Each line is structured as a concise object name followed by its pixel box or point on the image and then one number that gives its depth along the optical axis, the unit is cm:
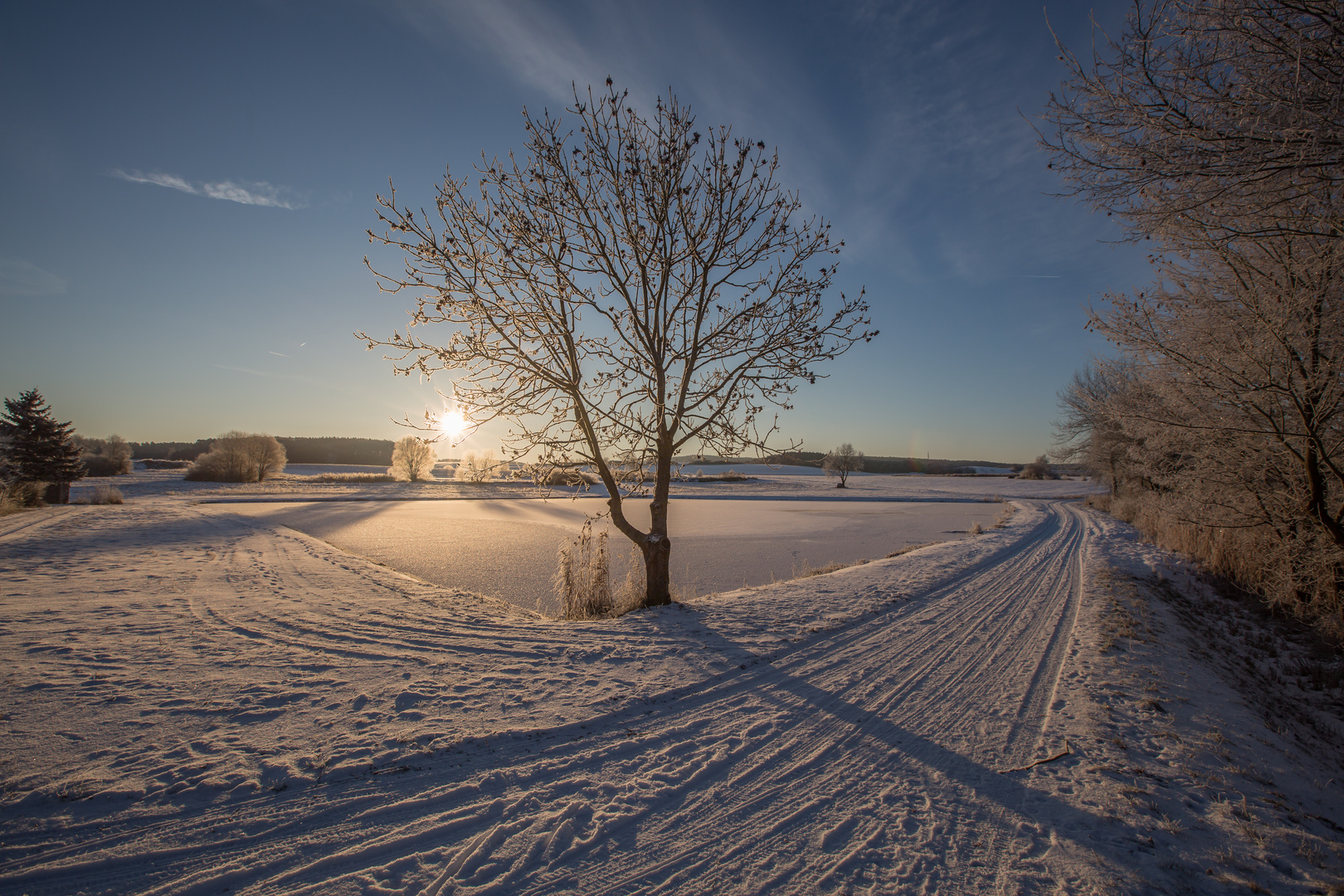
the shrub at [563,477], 723
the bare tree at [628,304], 646
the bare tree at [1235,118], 338
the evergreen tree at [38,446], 2233
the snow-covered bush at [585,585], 744
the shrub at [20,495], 1628
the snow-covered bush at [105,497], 2078
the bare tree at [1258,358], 595
